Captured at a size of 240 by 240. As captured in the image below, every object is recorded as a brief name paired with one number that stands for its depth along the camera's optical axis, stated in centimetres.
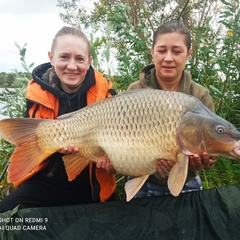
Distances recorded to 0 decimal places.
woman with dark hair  168
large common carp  132
